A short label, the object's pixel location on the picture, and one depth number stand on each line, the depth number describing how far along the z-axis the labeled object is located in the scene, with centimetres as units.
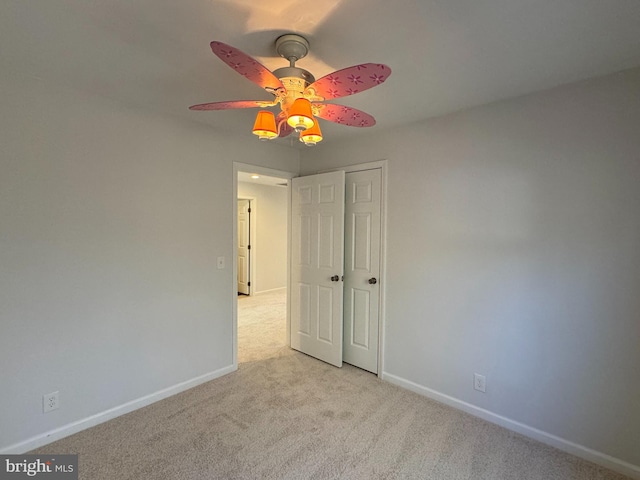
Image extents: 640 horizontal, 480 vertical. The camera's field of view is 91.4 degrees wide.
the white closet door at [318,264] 315
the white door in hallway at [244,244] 650
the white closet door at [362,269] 298
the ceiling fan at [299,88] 117
